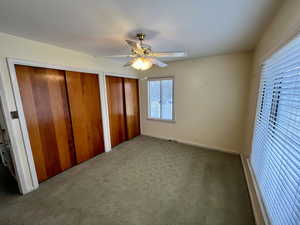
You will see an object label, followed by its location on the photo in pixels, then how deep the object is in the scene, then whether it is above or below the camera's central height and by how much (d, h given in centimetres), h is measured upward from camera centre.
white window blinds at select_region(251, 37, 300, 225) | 85 -40
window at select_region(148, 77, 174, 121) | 358 -11
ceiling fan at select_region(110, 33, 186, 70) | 166 +54
